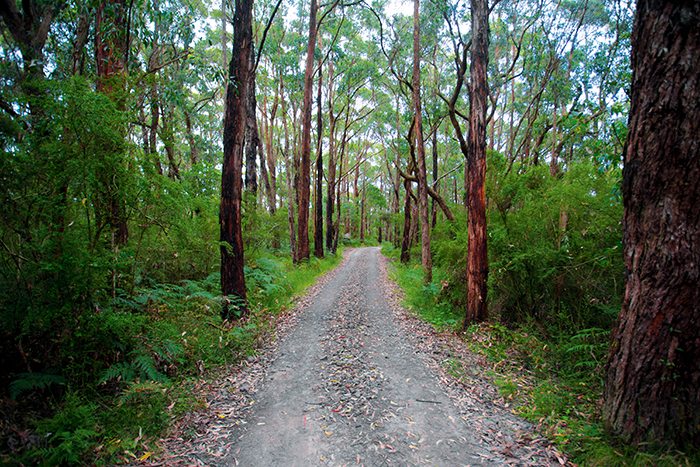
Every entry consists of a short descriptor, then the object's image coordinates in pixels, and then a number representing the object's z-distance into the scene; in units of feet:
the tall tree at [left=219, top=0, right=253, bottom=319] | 21.35
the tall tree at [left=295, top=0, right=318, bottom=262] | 44.89
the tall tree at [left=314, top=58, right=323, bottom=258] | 58.65
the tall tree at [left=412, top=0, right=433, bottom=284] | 37.35
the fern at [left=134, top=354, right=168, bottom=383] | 12.15
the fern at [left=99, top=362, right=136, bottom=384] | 11.11
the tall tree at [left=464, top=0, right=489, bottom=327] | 20.03
